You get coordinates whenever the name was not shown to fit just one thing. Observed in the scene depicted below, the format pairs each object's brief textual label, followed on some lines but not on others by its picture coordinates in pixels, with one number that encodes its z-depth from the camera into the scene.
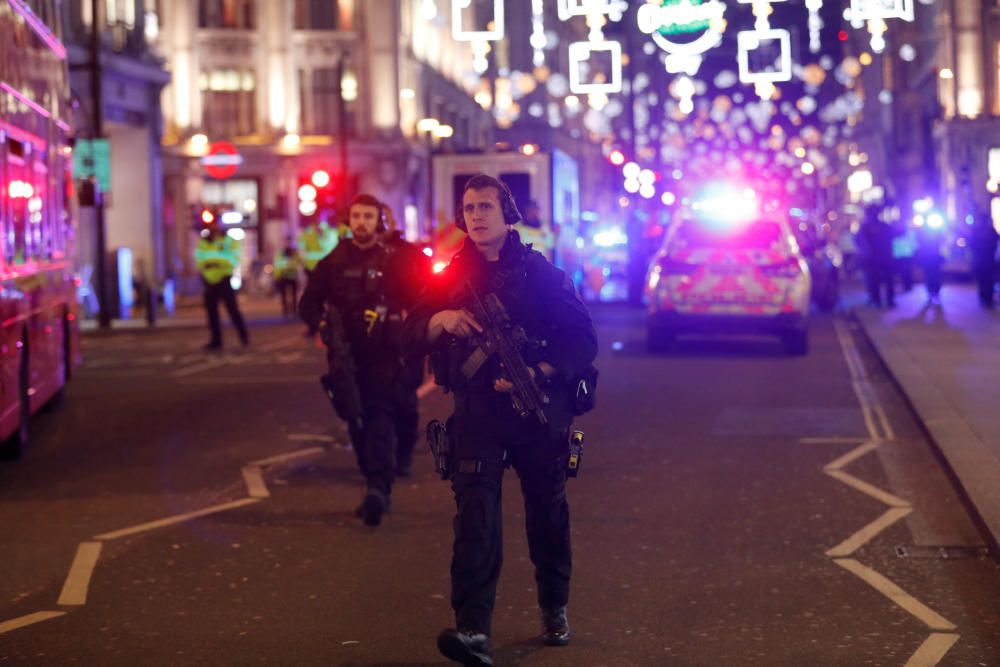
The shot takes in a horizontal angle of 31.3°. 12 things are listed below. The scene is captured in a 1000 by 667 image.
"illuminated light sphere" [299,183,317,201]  52.87
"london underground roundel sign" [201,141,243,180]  46.00
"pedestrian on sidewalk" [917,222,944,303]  34.56
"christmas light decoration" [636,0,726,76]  20.39
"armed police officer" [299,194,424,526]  9.76
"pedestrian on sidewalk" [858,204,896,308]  33.50
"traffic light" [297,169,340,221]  42.22
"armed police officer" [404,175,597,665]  6.13
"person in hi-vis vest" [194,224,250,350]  25.25
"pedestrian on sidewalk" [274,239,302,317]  35.19
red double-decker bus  12.24
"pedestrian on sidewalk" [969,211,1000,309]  33.34
